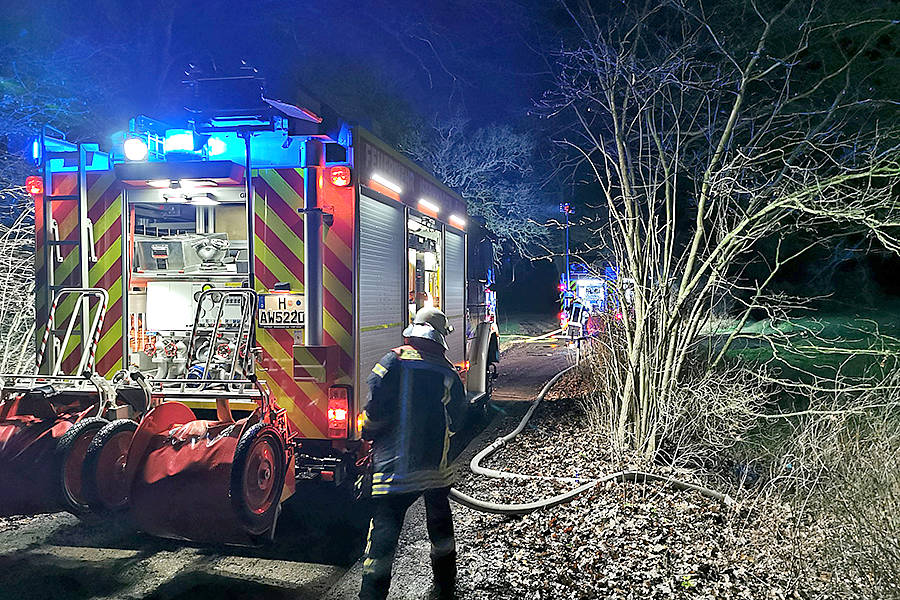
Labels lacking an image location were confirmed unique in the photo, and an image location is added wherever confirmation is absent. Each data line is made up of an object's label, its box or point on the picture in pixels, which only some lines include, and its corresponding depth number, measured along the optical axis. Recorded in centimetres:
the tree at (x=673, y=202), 560
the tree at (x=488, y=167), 2331
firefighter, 410
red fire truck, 545
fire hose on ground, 513
